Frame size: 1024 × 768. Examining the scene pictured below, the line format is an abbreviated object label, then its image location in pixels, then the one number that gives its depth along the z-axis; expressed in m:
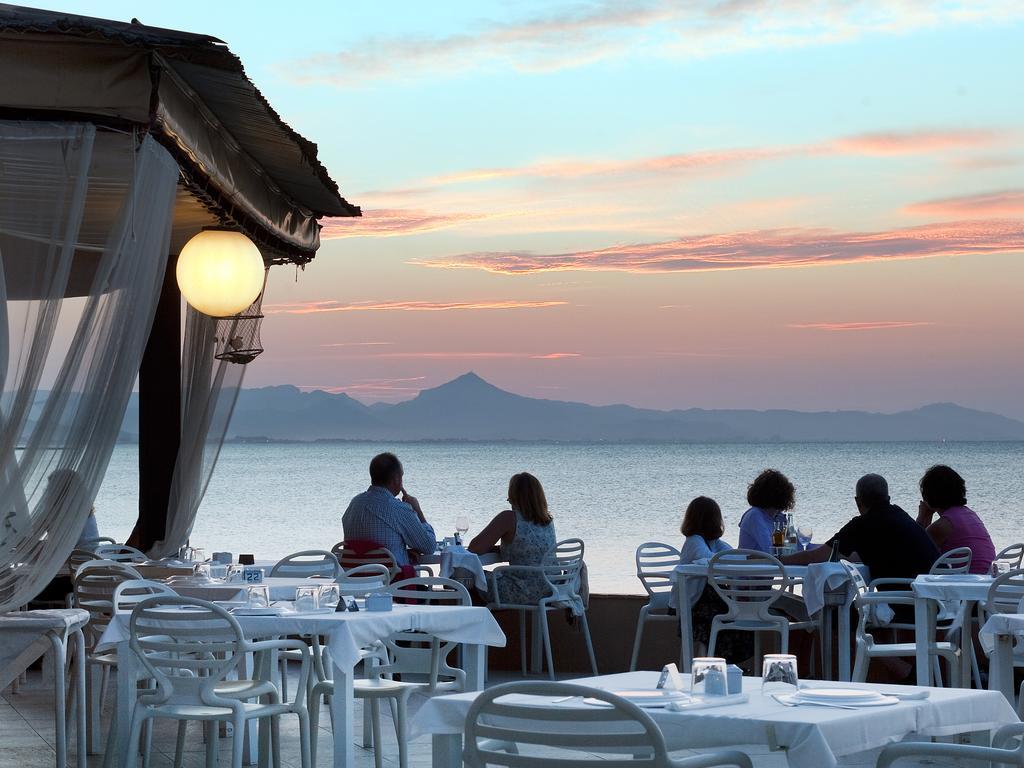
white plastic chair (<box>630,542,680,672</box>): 8.72
